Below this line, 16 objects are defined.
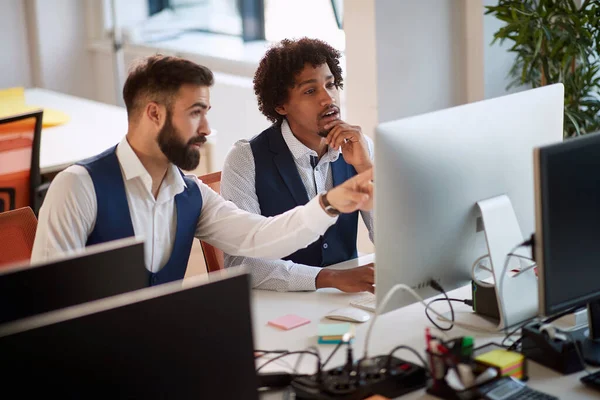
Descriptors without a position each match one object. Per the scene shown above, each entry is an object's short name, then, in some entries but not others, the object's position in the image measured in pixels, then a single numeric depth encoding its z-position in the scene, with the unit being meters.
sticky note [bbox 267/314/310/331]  3.42
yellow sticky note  3.10
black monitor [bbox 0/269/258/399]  2.45
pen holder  3.02
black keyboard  3.05
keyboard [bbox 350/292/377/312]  3.53
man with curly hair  3.96
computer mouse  3.44
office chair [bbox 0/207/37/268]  3.65
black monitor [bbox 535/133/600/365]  3.00
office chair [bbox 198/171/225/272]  3.97
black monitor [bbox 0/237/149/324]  2.74
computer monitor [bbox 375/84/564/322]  3.13
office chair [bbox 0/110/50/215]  4.83
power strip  3.00
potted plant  4.73
